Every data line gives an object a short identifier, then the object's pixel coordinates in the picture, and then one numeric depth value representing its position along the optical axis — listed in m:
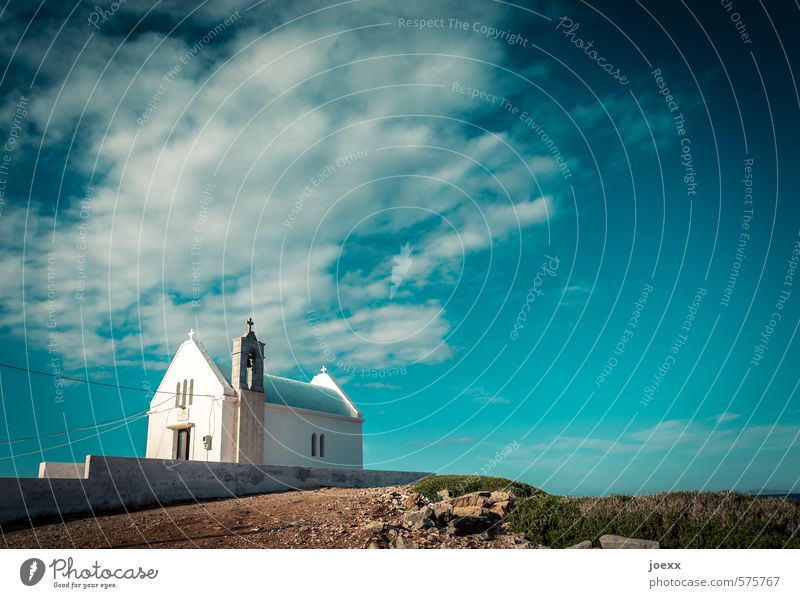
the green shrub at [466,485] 24.77
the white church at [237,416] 35.81
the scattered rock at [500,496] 19.78
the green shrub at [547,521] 17.19
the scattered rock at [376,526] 16.97
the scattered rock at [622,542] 15.11
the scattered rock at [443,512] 18.33
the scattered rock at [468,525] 17.39
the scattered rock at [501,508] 18.77
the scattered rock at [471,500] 19.56
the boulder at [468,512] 18.48
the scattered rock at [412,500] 21.09
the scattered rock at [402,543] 15.95
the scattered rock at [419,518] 17.48
